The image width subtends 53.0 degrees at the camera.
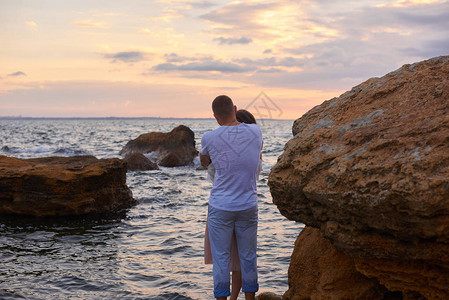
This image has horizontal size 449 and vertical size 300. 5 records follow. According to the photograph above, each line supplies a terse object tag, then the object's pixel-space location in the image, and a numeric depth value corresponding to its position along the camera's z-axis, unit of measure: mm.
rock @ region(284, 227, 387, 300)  4227
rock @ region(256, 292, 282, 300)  5453
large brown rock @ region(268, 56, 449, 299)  3035
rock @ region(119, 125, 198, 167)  21130
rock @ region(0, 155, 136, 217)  9406
